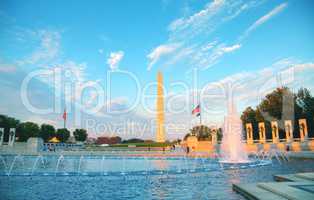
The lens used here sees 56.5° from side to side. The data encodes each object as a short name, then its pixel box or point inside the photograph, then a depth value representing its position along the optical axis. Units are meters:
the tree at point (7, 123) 75.19
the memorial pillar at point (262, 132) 42.22
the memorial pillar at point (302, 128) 36.97
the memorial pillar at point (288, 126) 36.88
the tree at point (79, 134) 110.50
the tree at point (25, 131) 80.50
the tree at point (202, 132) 79.26
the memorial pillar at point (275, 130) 39.11
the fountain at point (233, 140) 25.14
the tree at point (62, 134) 93.69
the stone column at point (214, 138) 42.53
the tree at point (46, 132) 87.70
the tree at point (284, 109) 50.94
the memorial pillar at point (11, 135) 51.50
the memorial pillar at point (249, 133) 43.81
